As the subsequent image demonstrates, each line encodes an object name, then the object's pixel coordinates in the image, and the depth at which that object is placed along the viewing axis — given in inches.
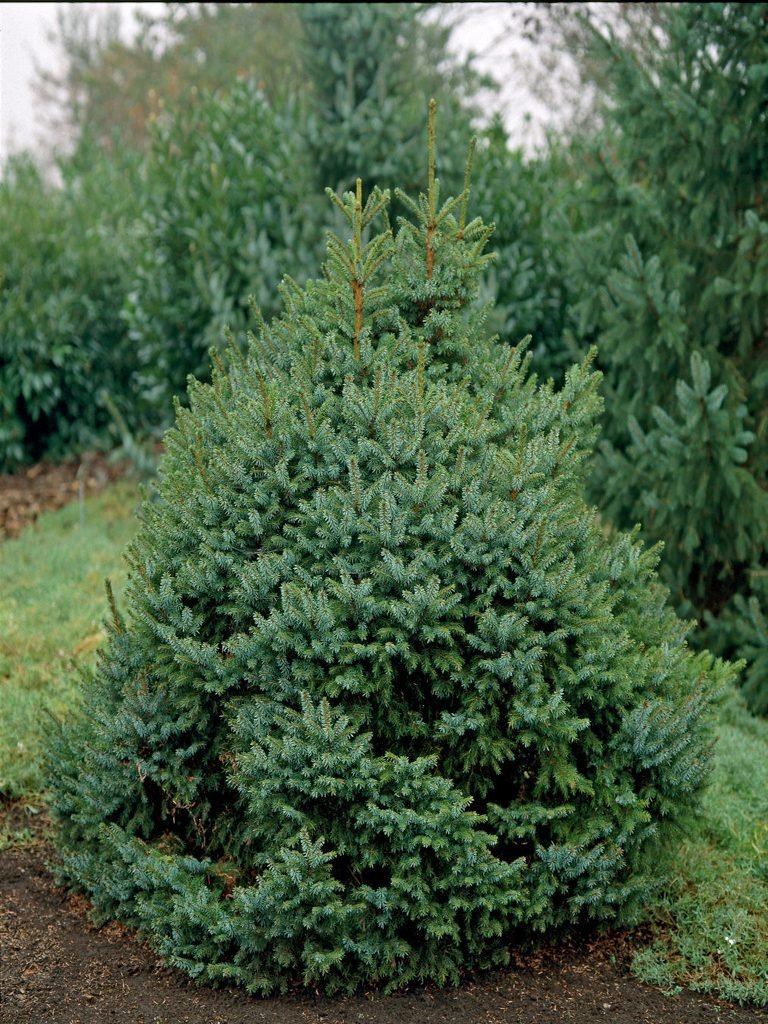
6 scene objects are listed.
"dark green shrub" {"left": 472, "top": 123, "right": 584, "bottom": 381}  313.3
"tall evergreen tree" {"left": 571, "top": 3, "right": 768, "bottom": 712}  219.1
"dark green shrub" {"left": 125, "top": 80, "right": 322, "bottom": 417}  316.5
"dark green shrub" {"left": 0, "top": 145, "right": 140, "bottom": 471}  371.2
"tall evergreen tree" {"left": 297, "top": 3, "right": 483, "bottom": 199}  303.7
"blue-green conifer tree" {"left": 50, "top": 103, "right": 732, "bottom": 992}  126.0
